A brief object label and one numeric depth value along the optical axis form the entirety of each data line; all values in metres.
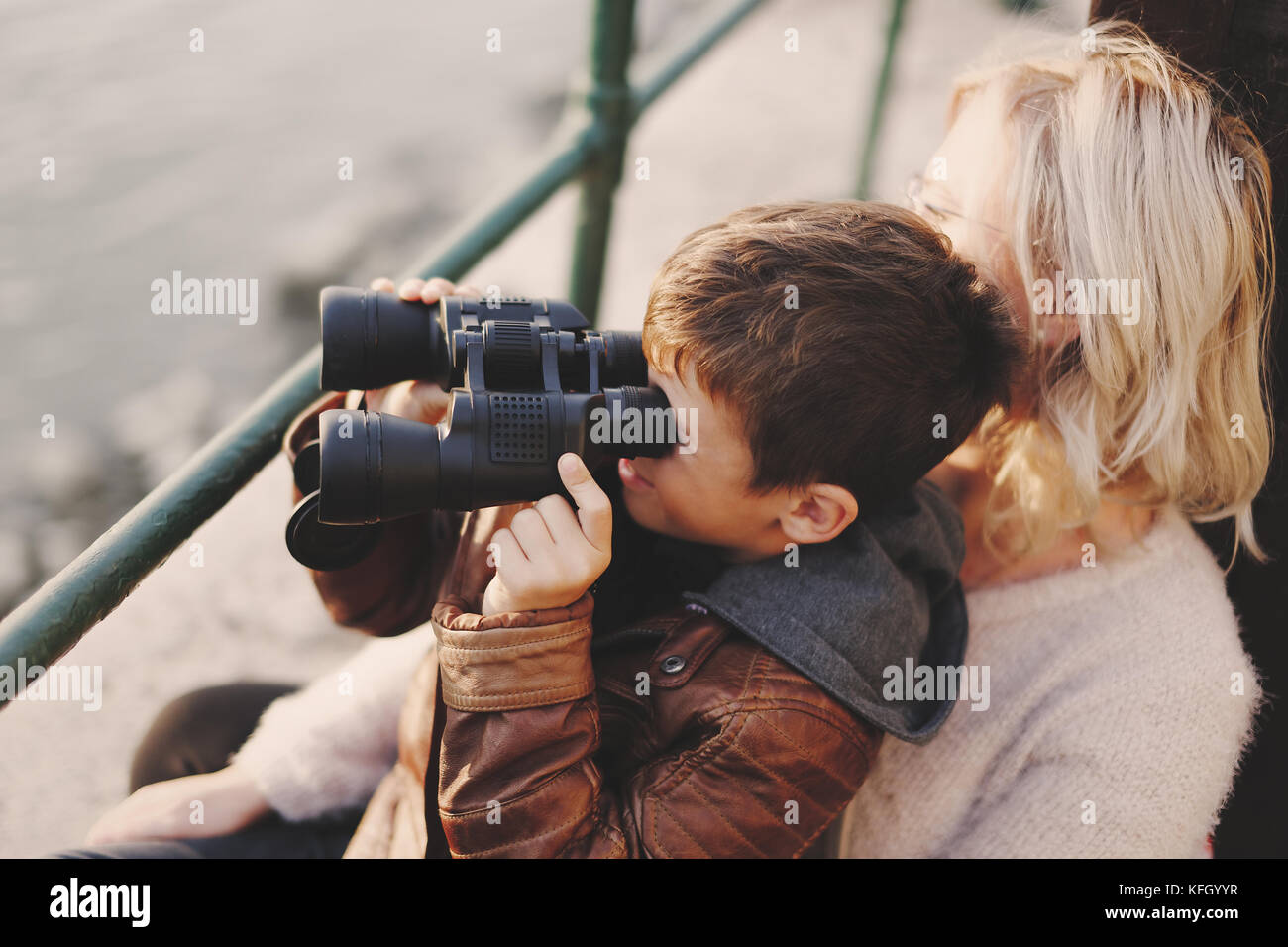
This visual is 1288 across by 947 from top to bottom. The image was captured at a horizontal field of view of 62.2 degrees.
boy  1.10
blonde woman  1.27
